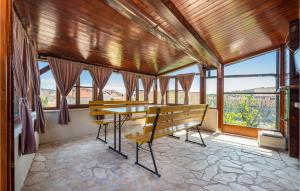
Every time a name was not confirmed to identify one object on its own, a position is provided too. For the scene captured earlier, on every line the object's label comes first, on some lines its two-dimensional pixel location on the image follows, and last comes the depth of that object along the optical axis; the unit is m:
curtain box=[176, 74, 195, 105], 5.08
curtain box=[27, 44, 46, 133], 2.48
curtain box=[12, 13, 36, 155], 1.57
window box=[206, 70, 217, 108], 4.69
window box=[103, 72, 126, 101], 4.71
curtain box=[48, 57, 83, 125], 3.42
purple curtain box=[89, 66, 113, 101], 4.14
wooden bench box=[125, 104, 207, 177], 2.16
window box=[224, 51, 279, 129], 3.80
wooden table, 2.59
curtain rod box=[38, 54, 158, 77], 3.32
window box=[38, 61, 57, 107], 3.48
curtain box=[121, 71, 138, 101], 4.96
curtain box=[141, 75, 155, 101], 5.55
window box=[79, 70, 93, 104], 4.14
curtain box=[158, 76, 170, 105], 5.69
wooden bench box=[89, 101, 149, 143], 3.47
